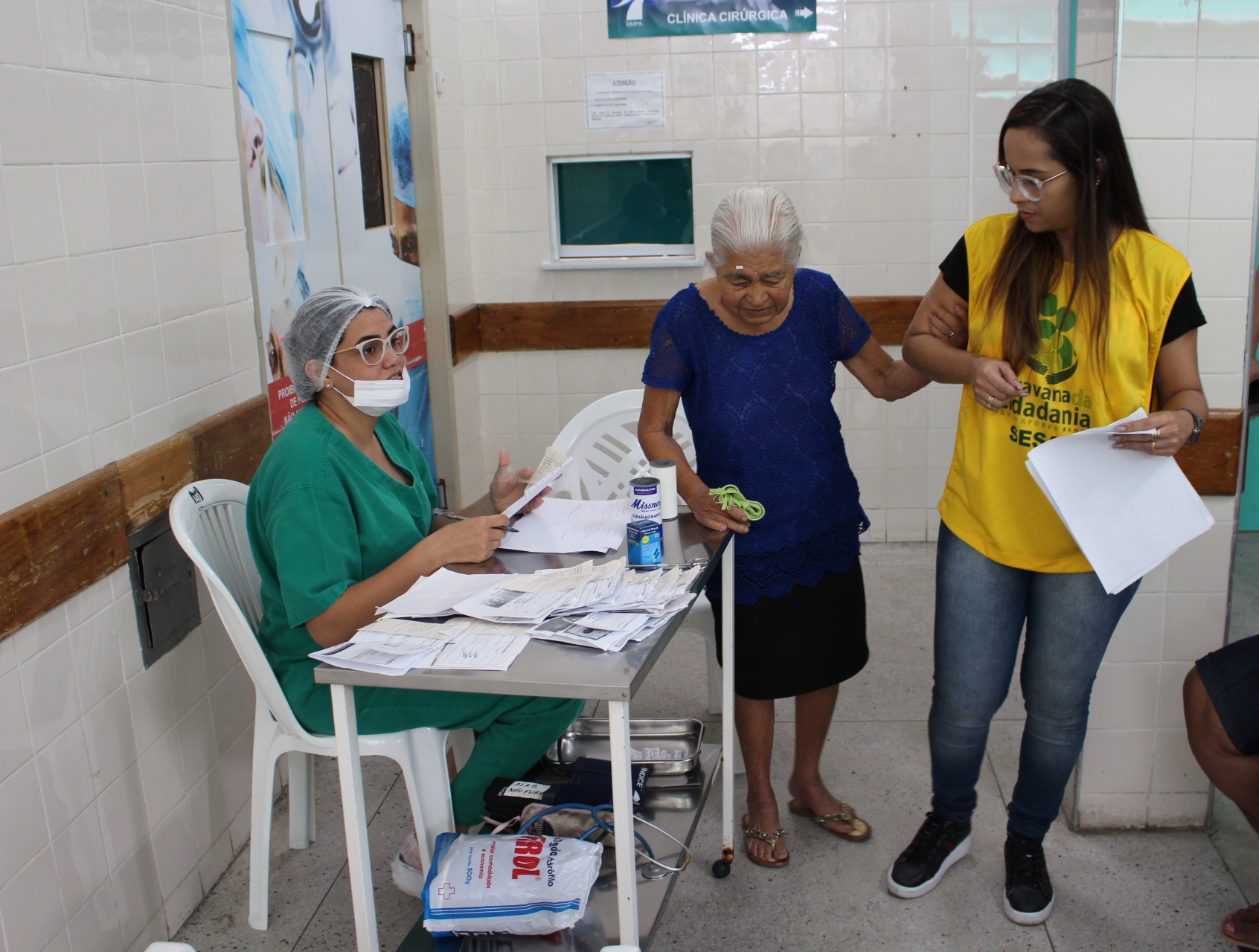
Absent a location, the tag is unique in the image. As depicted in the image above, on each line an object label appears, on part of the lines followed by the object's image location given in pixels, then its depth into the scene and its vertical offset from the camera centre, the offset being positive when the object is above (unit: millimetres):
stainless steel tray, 2406 -1181
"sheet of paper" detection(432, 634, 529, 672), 1623 -635
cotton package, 1811 -1079
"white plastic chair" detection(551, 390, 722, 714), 3074 -648
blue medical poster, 2838 +171
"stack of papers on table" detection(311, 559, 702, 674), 1667 -632
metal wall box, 2246 -735
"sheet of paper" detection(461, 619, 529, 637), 1744 -636
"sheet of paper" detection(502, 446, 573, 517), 2217 -528
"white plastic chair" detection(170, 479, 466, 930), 2066 -947
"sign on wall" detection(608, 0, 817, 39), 4180 +706
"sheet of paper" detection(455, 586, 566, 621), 1793 -627
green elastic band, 2268 -583
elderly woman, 2293 -486
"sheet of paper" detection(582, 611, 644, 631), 1736 -630
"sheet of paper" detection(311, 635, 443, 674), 1630 -637
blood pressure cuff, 2141 -1101
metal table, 1581 -665
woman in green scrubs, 1941 -574
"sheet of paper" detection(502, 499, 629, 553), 2207 -634
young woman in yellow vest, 1880 -362
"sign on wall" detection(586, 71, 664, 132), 4293 +419
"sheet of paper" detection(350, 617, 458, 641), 1734 -630
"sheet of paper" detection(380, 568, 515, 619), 1831 -628
